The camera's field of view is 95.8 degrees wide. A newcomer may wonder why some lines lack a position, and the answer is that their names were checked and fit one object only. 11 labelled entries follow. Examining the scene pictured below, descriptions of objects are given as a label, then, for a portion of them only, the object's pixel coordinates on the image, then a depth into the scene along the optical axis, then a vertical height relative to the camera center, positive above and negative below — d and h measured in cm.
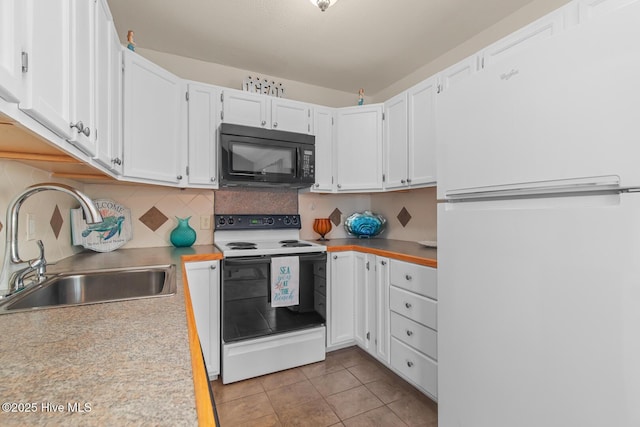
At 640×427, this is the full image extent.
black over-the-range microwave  218 +45
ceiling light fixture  162 +119
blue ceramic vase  229 -17
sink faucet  100 -5
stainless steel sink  102 -31
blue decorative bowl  290 -11
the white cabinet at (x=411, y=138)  212 +60
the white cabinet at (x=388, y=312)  170 -70
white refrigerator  77 -8
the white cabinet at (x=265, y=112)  230 +86
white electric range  196 -74
